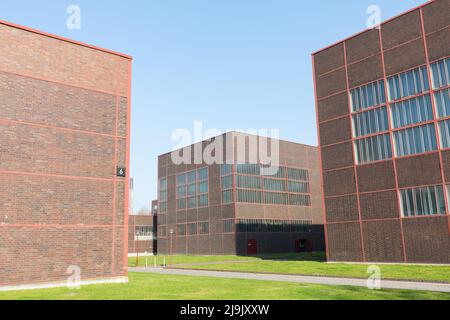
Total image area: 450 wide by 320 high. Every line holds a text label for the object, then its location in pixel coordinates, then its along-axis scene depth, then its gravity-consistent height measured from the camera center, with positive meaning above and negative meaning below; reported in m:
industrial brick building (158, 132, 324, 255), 61.69 +5.23
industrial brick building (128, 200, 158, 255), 80.50 +0.98
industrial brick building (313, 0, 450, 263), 30.12 +7.41
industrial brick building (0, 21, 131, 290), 19.81 +4.23
